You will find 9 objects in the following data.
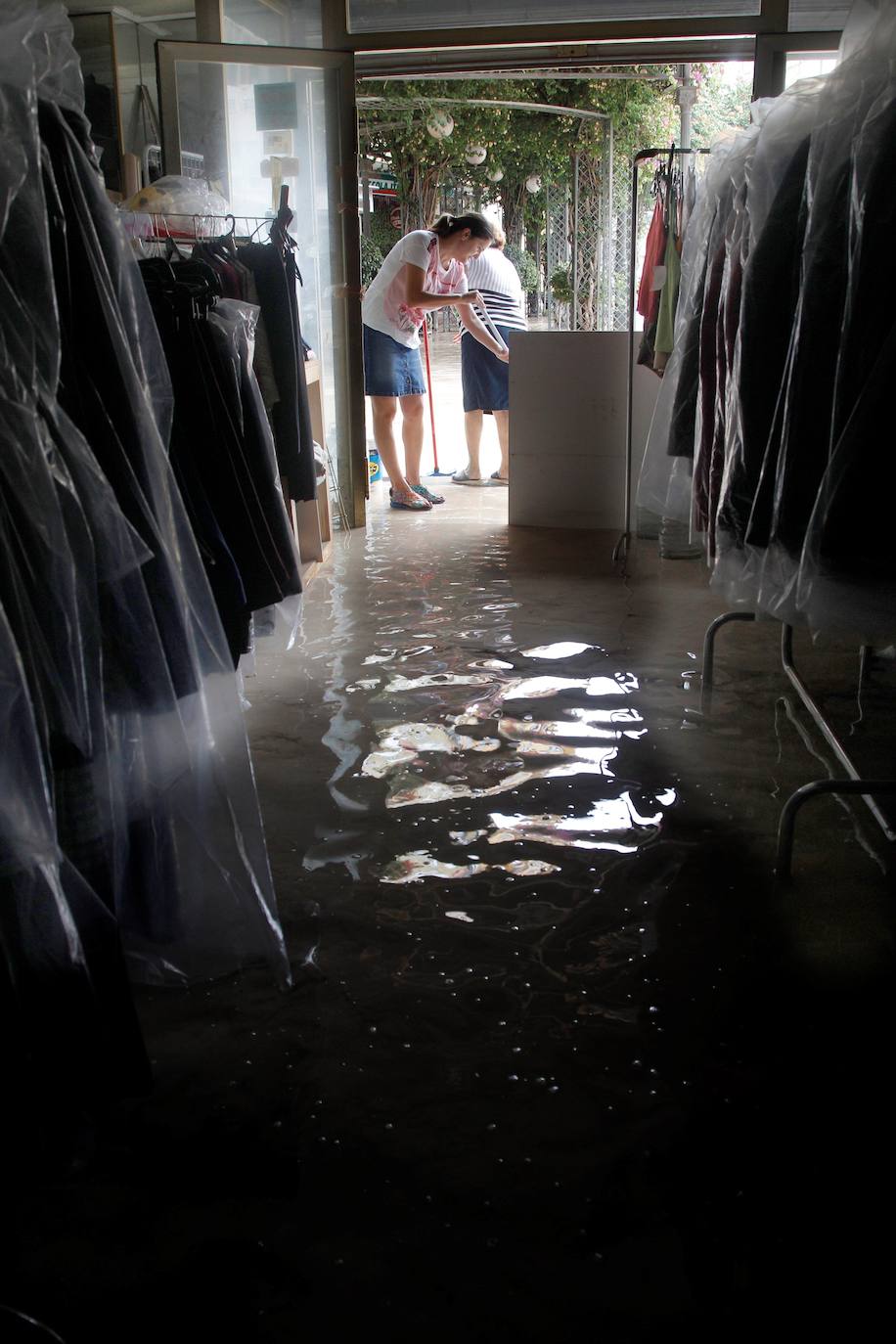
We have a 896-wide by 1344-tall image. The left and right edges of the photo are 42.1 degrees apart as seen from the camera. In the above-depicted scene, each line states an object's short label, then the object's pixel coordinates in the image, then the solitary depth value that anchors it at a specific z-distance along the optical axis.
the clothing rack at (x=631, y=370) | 3.83
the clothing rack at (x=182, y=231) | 2.82
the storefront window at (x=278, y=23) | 4.51
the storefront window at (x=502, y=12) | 4.50
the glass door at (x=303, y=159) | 4.30
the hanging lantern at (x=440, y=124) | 9.70
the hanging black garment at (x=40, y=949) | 1.14
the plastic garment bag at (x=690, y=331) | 2.85
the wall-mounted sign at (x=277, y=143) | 4.57
